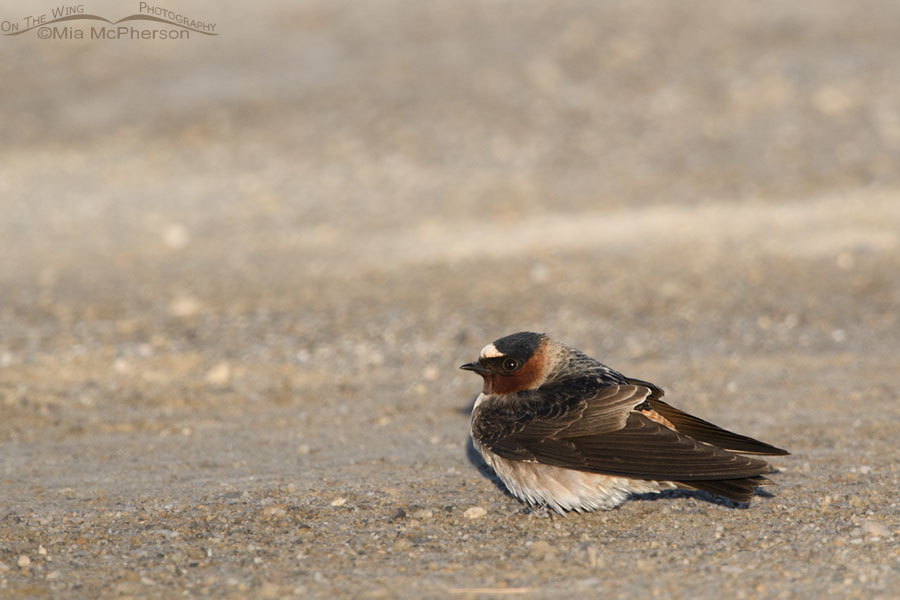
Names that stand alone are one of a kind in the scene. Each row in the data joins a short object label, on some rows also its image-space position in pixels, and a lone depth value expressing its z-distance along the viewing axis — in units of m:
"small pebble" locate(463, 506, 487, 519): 12.62
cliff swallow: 11.94
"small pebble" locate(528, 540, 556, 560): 11.27
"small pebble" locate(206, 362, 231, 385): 18.66
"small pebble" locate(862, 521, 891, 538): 11.50
